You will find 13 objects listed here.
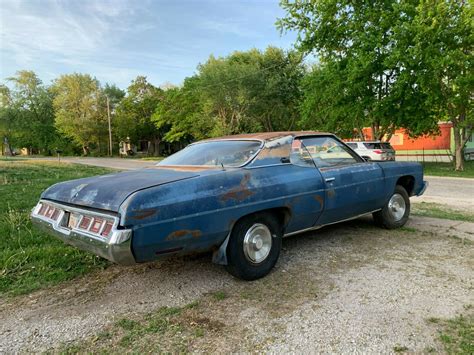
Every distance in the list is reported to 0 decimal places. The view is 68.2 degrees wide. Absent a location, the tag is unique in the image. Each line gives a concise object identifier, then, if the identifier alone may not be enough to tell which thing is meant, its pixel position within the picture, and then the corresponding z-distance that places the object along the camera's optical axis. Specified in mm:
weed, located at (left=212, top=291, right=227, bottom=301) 3029
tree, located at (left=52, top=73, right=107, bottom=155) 44438
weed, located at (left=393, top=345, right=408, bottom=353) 2244
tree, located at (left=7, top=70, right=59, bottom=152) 51219
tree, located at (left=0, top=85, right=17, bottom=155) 50891
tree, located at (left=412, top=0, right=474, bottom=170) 15594
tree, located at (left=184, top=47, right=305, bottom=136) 29719
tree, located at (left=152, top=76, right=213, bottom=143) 34094
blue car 2686
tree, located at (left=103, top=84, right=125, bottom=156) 49469
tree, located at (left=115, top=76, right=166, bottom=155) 45656
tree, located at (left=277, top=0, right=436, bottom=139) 17469
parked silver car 17047
